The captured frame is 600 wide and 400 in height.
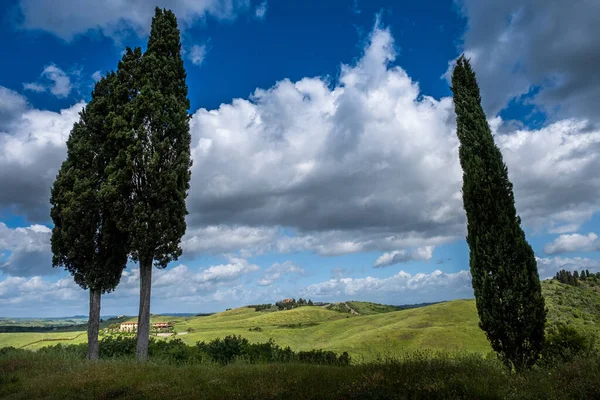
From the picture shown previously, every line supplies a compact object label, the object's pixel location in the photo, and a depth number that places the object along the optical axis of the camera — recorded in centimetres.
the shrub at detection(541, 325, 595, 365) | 1391
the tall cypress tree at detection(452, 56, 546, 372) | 1334
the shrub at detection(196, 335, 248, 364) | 1826
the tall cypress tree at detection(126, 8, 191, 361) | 1948
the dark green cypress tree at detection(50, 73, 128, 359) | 2148
